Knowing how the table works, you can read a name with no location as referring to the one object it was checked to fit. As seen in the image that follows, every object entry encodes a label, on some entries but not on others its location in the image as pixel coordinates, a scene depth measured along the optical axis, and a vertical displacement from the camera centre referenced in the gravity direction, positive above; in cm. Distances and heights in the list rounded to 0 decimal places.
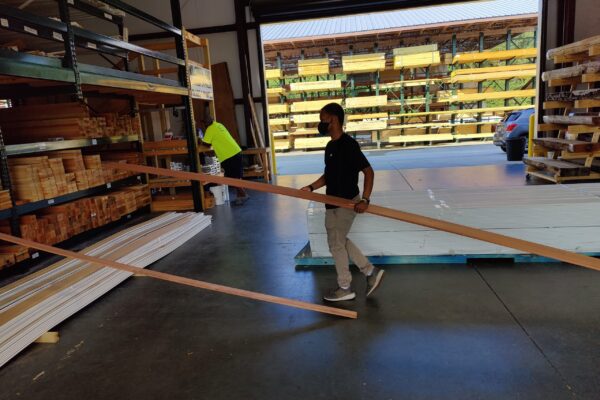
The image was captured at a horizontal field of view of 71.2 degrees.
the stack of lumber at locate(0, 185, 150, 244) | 580 -122
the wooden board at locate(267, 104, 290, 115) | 2098 +77
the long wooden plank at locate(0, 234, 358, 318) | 386 -147
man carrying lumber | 395 -66
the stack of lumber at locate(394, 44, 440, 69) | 1900 +261
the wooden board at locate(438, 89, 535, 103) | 1897 +63
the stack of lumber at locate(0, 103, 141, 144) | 680 +28
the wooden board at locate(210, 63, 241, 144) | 1338 +93
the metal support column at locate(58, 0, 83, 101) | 499 +115
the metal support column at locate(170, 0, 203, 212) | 837 +37
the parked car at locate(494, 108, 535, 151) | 1355 -53
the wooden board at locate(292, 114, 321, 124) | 2040 +20
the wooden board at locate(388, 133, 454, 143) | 2025 -112
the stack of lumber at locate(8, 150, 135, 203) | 560 -52
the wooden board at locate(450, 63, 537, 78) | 1877 +179
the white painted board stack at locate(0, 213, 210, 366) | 373 -156
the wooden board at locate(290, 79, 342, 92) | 2016 +170
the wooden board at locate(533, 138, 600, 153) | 845 -86
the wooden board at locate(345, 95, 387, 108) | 1981 +78
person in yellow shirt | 923 -44
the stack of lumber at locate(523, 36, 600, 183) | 836 -48
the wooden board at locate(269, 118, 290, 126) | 2080 +14
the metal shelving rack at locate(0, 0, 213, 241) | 443 +80
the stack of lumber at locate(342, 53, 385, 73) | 1925 +254
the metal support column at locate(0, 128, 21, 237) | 512 -53
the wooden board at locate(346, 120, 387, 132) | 2000 -36
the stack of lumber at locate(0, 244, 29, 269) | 522 -141
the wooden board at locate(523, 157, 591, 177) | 877 -133
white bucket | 961 -148
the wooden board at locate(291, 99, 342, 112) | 2050 +79
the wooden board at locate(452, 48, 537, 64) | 1877 +240
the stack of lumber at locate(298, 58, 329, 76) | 1973 +256
